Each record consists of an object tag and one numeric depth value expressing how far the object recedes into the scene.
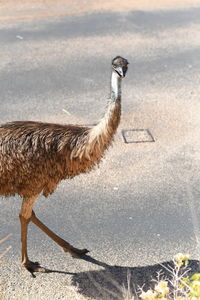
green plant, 6.27
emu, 8.96
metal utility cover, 13.55
